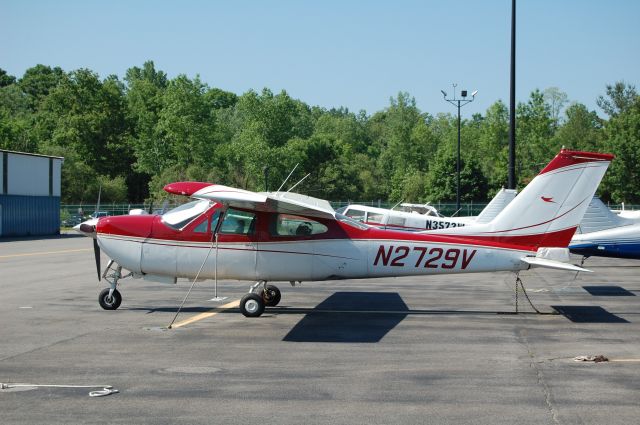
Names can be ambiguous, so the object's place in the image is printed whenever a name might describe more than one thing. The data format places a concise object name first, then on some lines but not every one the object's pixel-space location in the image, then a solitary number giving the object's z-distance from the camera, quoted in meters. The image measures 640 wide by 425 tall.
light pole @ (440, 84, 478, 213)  59.91
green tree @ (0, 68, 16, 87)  149.25
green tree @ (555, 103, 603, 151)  96.81
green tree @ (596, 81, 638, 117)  112.44
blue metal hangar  50.53
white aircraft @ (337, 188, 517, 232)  28.61
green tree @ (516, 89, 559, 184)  93.50
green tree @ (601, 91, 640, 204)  82.94
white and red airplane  14.00
